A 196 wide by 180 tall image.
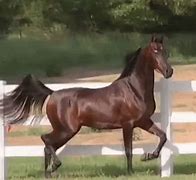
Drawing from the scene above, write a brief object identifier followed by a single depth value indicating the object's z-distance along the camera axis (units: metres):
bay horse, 19.72
